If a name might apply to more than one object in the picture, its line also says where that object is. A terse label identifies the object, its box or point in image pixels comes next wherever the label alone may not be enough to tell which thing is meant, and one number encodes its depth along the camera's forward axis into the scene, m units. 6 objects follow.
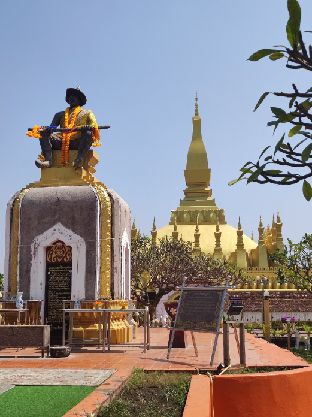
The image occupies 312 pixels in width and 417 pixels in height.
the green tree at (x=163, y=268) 29.24
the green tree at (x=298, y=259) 23.53
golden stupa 45.16
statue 13.93
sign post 8.09
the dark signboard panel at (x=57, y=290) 12.64
